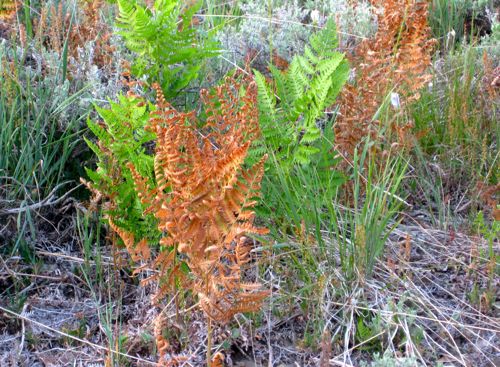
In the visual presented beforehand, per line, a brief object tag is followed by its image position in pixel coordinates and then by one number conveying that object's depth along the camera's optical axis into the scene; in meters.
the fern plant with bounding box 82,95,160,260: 2.37
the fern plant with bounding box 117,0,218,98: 2.54
